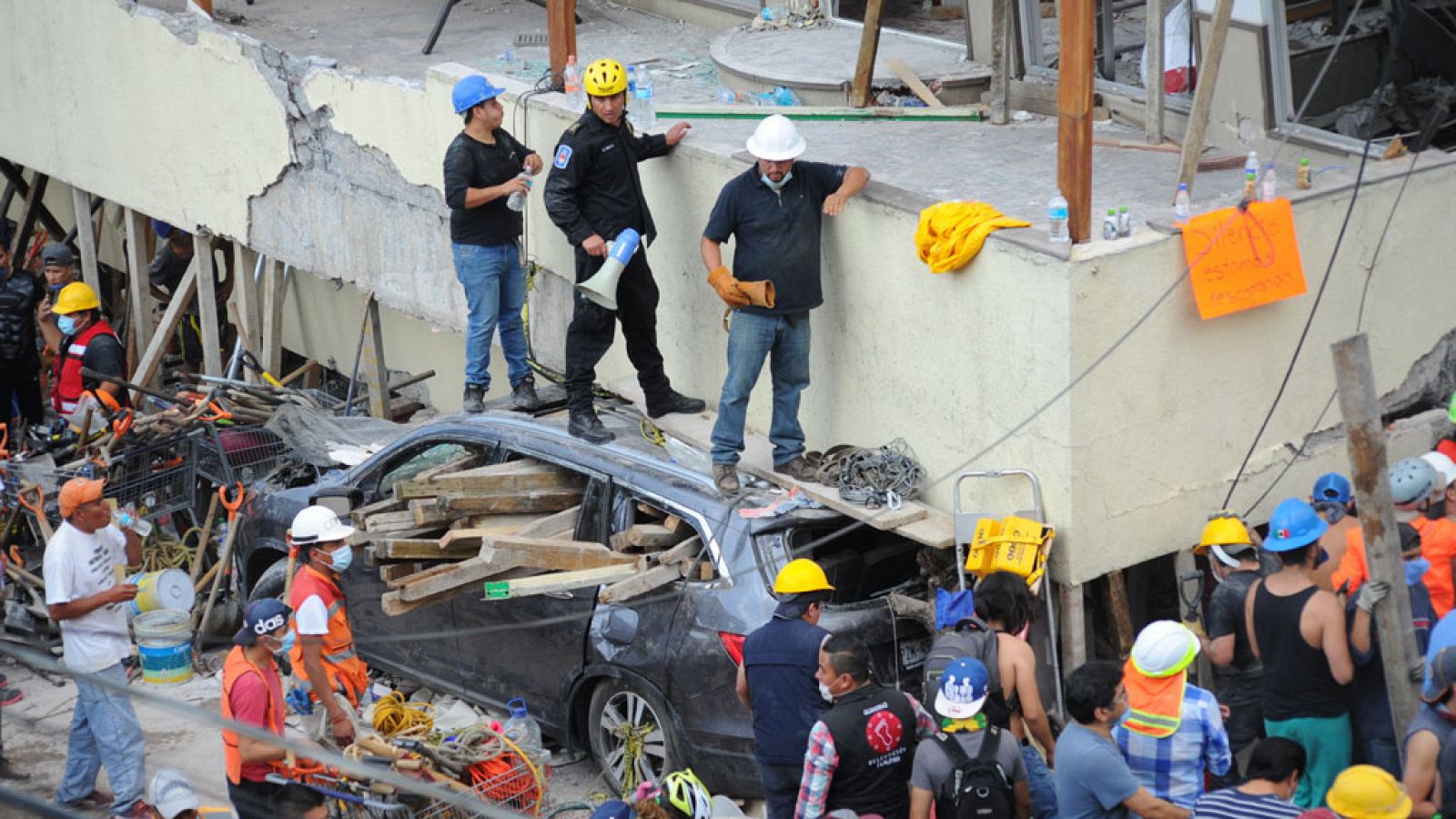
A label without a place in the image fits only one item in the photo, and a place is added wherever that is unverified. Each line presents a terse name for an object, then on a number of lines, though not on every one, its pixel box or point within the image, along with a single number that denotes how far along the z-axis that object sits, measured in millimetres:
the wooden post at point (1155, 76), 19266
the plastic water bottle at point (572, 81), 22437
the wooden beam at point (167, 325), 31359
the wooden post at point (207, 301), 30734
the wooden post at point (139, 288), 32875
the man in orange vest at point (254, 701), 15187
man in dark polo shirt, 17797
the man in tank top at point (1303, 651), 14180
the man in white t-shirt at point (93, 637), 17812
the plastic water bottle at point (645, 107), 21312
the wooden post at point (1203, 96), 17109
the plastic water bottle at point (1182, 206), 16516
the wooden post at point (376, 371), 27828
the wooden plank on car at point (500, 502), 18422
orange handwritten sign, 16344
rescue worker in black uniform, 19250
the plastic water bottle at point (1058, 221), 15914
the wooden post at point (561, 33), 22672
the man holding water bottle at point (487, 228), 20422
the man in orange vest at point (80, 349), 26422
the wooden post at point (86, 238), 33844
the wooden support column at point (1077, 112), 15883
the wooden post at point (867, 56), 22375
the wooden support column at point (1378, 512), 13031
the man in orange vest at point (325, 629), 16797
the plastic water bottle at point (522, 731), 17281
